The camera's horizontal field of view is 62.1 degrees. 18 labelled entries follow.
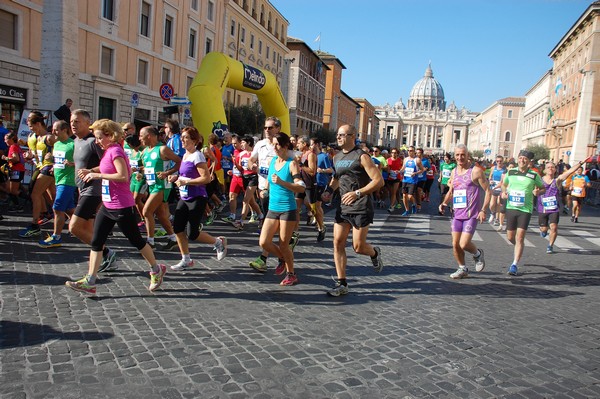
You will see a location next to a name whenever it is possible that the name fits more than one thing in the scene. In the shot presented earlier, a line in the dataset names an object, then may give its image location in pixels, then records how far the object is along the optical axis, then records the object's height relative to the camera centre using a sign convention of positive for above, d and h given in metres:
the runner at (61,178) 6.85 -0.41
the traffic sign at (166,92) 16.06 +2.10
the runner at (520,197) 7.40 -0.19
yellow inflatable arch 15.27 +2.33
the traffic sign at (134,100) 15.80 +1.72
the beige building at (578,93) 52.69 +11.08
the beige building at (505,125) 119.12 +14.21
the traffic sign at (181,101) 15.30 +1.75
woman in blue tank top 5.72 -0.46
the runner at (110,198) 4.93 -0.46
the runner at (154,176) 7.02 -0.29
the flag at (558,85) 67.69 +13.92
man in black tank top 5.35 -0.25
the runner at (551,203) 9.48 -0.31
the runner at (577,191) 15.67 -0.06
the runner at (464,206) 6.67 -0.35
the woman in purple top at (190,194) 5.98 -0.43
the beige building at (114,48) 14.27 +4.94
